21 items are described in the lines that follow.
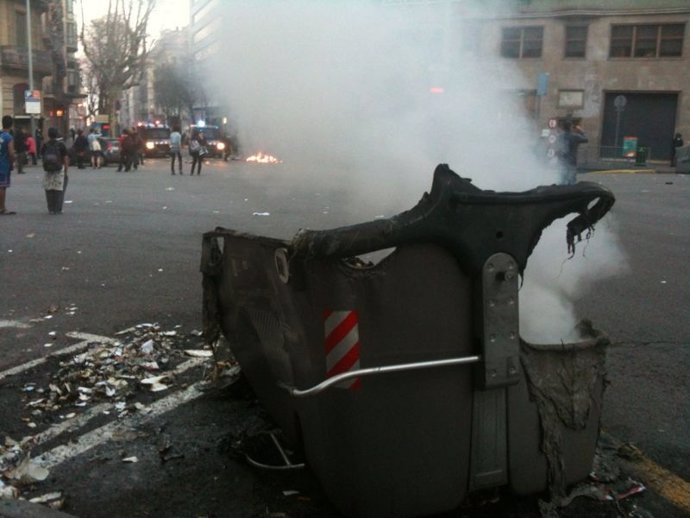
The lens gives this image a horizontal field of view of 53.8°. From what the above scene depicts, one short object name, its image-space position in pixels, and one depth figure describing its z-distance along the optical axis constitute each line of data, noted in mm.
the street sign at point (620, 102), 30878
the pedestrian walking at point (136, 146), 28531
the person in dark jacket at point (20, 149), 25953
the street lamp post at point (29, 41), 38031
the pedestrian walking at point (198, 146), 23312
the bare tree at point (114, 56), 45447
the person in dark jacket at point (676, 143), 34444
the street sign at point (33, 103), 33906
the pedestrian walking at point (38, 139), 33969
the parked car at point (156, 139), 41688
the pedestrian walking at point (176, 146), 24656
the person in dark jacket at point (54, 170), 12477
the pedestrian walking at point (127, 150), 27969
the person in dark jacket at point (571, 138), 12352
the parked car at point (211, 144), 22144
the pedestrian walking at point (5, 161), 12453
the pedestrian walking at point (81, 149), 31000
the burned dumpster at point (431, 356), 2459
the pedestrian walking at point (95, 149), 31348
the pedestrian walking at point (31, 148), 28250
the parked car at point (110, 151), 33219
